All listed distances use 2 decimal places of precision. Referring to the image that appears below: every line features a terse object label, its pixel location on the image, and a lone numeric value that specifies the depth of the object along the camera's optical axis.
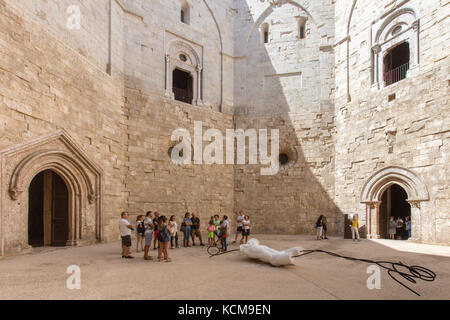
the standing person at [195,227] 10.40
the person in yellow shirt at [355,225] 11.77
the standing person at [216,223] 9.97
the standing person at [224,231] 8.73
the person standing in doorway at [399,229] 12.45
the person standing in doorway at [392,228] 12.38
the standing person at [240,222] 10.59
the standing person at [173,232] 9.30
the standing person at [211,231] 9.84
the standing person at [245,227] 10.34
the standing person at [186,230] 9.99
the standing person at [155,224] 8.46
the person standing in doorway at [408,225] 12.16
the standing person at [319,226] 12.35
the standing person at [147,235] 7.39
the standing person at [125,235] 7.48
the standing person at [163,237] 7.07
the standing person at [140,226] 8.38
